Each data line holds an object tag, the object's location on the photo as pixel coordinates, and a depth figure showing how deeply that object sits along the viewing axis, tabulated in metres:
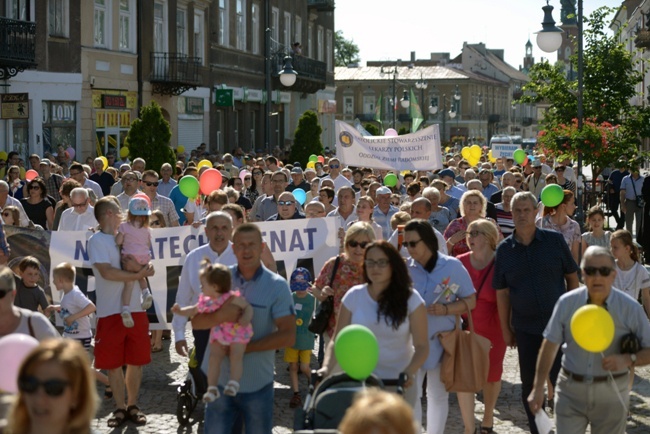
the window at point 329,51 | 59.34
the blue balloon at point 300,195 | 15.83
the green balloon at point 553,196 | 11.70
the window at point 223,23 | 41.41
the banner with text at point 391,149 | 19.39
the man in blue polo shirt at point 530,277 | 8.29
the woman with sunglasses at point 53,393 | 4.41
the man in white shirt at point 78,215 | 12.23
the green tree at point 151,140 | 24.28
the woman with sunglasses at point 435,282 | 7.98
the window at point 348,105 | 122.88
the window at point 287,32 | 50.78
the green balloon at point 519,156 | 29.56
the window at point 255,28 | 45.78
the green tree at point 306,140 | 35.44
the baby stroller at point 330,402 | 5.92
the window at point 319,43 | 57.03
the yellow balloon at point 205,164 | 19.84
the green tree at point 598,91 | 27.08
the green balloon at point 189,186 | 13.92
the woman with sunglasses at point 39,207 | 14.14
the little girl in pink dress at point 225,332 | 6.71
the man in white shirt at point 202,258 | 8.25
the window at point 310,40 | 55.06
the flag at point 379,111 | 44.47
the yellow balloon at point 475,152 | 31.03
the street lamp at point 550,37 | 20.98
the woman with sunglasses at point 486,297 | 9.03
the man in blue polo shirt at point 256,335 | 6.82
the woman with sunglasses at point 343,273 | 8.31
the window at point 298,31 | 52.67
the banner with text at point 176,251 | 11.09
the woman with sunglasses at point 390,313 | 6.82
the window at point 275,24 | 49.06
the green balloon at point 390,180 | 19.30
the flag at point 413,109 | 47.12
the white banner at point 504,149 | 32.97
